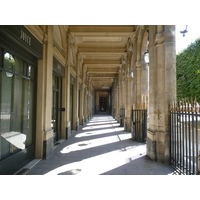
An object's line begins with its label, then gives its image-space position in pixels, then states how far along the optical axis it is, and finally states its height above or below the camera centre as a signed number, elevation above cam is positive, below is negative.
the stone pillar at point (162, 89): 4.65 +0.45
